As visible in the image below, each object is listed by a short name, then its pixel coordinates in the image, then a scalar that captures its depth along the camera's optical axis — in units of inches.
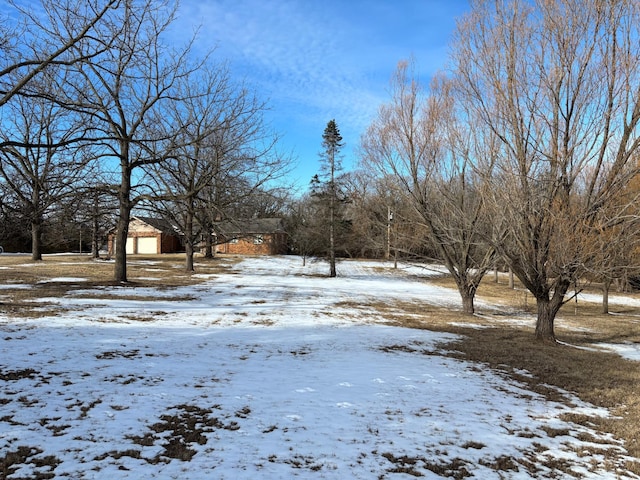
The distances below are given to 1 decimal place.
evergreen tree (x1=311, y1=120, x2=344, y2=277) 1169.4
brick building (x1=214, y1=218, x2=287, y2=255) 1924.2
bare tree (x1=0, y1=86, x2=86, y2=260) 378.3
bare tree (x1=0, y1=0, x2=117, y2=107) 312.9
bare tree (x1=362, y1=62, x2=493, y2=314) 529.7
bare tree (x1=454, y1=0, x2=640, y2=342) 338.6
